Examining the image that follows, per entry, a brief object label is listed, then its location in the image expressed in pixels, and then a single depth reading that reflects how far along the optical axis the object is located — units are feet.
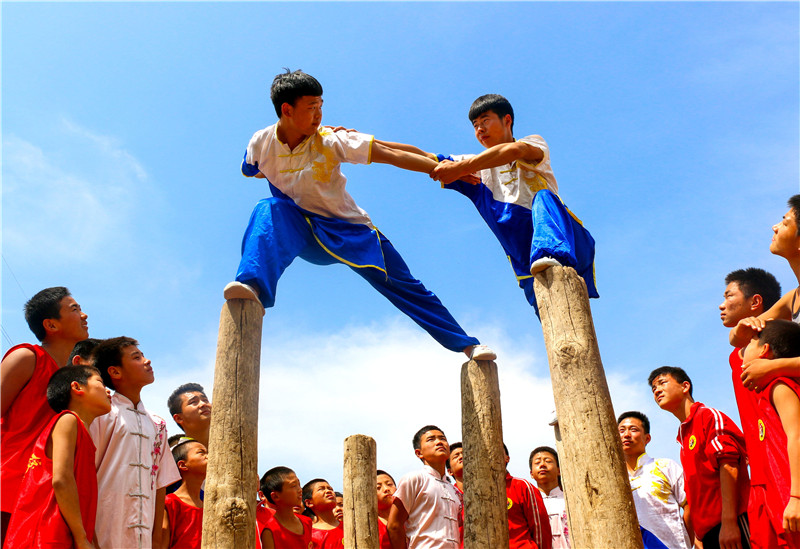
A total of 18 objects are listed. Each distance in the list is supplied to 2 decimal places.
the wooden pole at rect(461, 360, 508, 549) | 19.71
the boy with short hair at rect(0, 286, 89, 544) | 17.06
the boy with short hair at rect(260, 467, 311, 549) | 23.85
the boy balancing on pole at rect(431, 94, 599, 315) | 20.49
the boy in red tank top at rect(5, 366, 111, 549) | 14.79
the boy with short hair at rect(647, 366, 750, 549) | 18.21
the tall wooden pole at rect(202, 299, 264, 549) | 15.87
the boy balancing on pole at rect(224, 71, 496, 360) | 19.97
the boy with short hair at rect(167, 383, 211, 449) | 23.79
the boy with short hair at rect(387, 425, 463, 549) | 24.25
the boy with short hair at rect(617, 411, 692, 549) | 23.08
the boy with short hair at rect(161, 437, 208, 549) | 20.07
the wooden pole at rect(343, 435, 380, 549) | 21.25
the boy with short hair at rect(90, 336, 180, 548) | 16.22
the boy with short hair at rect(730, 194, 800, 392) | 17.19
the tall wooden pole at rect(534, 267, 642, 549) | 14.60
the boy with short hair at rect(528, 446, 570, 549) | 27.20
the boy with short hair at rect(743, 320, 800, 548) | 13.71
